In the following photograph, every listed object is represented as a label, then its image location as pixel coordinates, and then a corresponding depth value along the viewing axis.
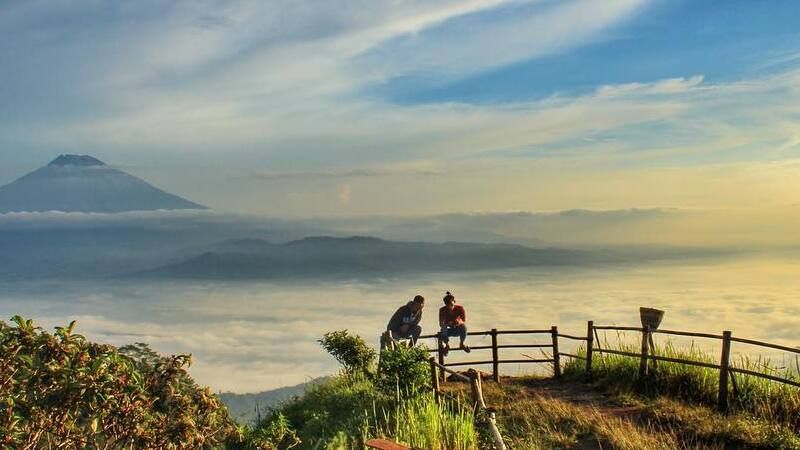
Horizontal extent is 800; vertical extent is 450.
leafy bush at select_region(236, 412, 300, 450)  9.62
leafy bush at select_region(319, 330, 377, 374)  21.55
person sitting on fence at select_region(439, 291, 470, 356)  21.42
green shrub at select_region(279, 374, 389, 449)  15.52
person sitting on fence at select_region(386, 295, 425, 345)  21.14
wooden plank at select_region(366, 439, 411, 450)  8.06
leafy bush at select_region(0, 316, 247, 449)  7.25
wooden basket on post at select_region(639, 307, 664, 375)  18.17
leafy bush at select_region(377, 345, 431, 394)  15.75
